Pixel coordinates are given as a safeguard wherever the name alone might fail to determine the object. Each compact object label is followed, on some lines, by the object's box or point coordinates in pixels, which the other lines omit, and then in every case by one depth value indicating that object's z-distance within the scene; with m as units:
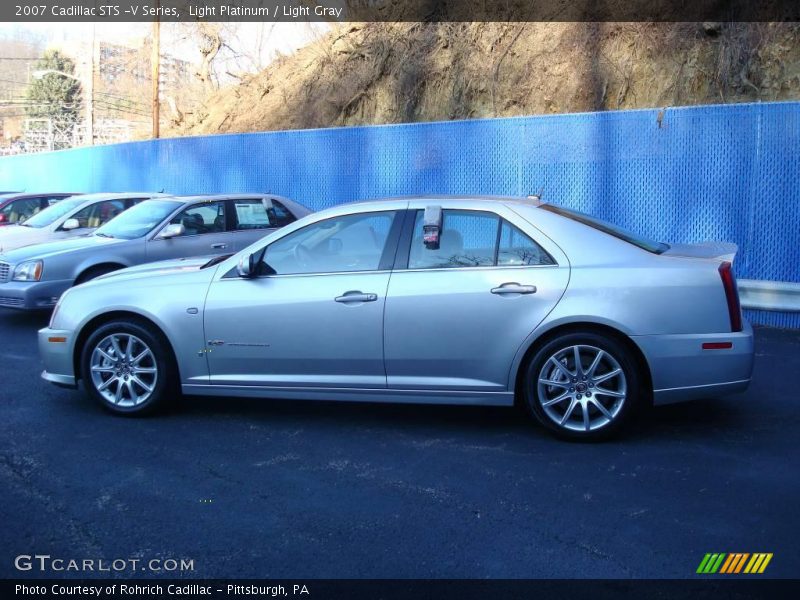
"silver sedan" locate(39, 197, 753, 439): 5.32
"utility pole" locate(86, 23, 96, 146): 32.09
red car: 15.08
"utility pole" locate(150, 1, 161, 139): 23.80
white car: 11.91
